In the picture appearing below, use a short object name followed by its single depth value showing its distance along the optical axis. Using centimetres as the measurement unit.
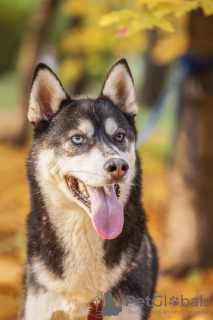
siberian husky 310
